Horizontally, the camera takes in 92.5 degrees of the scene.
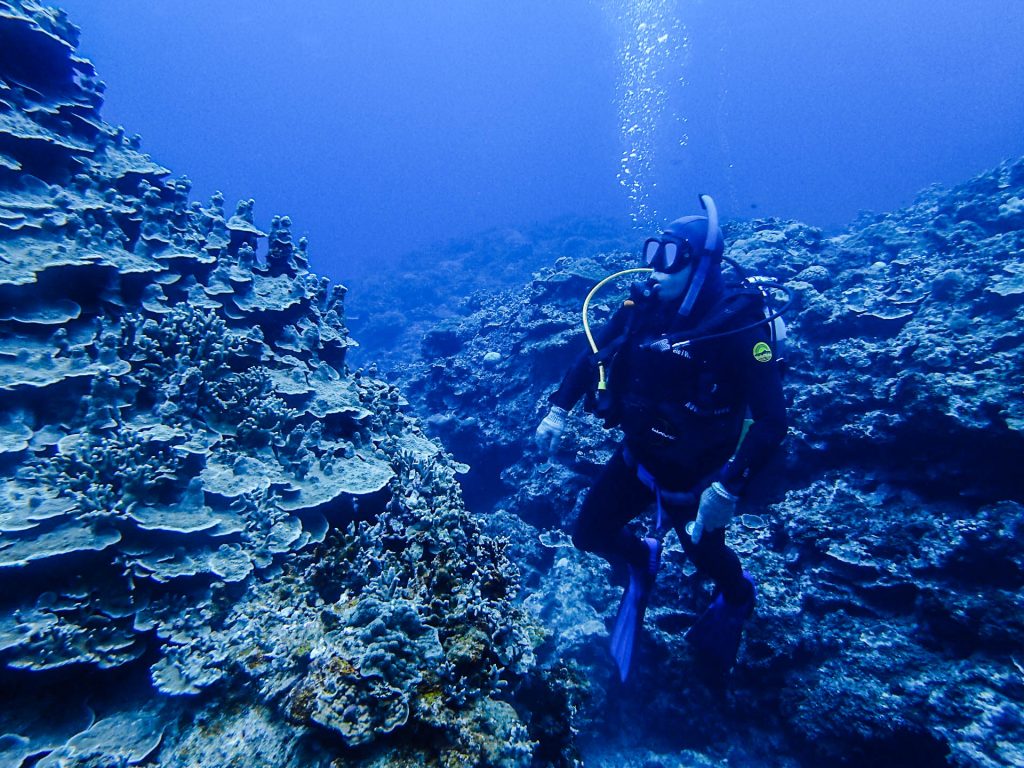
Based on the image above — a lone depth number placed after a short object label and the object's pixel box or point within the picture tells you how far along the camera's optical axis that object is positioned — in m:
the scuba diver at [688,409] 3.51
